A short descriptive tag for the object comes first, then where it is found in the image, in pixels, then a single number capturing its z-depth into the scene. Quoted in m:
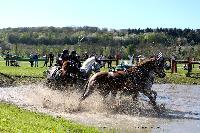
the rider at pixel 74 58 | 23.36
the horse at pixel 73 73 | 22.45
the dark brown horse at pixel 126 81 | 19.06
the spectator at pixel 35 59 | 56.91
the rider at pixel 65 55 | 23.40
